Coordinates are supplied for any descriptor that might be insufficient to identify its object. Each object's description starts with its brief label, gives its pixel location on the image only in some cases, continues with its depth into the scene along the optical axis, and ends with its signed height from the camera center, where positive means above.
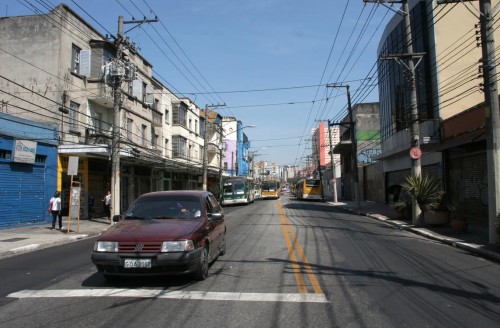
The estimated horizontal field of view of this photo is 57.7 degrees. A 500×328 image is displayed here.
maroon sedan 7.06 -0.77
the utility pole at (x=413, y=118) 19.20 +3.20
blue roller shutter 19.80 -0.06
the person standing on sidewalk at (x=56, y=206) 19.33 -0.57
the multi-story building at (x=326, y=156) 76.31 +7.98
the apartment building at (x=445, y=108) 21.31 +5.30
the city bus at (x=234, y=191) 45.56 +0.15
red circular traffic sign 19.28 +1.71
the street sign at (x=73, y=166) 18.10 +1.07
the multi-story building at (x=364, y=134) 56.84 +7.33
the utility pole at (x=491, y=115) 12.84 +2.23
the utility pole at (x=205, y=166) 40.59 +2.38
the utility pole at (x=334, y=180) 48.33 +1.32
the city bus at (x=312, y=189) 57.00 +0.44
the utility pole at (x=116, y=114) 21.70 +3.77
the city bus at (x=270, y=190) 67.25 +0.37
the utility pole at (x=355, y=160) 35.57 +2.56
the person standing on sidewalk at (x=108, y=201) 23.75 -0.44
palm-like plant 18.52 -0.03
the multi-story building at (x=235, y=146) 87.31 +9.41
